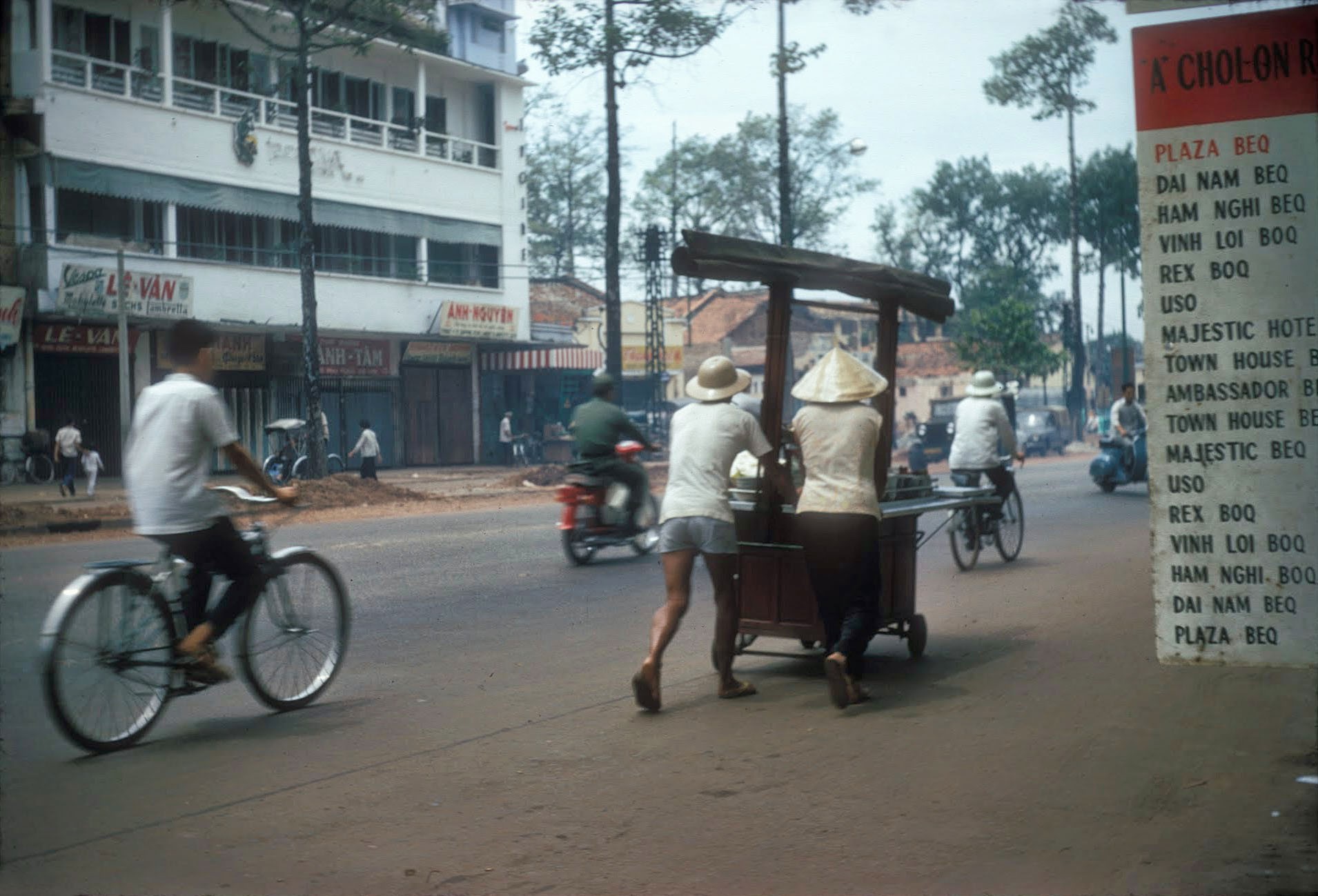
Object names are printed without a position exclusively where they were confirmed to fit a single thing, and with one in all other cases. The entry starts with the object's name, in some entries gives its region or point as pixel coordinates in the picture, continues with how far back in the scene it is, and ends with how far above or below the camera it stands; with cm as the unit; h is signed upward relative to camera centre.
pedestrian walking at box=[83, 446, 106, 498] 2067 -82
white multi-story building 2323 +412
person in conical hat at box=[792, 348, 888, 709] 631 -52
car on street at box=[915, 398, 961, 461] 3703 -96
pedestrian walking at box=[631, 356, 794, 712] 636 -45
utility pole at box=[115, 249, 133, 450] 1489 +26
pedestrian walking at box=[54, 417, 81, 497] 2005 -61
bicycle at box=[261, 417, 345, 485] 2125 -76
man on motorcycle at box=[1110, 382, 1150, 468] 2011 -28
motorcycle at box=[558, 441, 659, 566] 1236 -102
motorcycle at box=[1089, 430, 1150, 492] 2102 -110
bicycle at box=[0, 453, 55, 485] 2119 -91
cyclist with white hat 1171 -30
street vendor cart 671 -56
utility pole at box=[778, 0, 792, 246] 2491 +433
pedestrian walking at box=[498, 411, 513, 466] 3459 -81
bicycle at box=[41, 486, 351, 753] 531 -100
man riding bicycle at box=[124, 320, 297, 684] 553 -28
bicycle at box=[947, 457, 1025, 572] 1176 -117
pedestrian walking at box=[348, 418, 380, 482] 2334 -73
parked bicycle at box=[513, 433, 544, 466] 3653 -124
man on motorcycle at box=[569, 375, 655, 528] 1242 -27
